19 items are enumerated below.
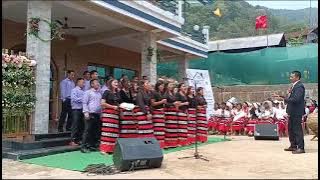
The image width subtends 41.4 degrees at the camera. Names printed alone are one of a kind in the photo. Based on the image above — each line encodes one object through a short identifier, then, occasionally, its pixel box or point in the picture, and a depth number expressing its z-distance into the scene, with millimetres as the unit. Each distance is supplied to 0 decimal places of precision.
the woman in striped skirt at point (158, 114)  8133
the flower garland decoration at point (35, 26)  7875
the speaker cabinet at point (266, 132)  11070
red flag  22884
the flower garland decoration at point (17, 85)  7242
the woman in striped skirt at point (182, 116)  8789
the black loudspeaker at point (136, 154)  5458
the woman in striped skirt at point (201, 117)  9722
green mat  6043
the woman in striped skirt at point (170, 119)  8523
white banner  14961
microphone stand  6954
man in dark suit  7699
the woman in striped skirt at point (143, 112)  7523
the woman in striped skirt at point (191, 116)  9297
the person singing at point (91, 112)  7328
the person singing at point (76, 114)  7773
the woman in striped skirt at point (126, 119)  7422
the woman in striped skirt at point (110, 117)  7188
